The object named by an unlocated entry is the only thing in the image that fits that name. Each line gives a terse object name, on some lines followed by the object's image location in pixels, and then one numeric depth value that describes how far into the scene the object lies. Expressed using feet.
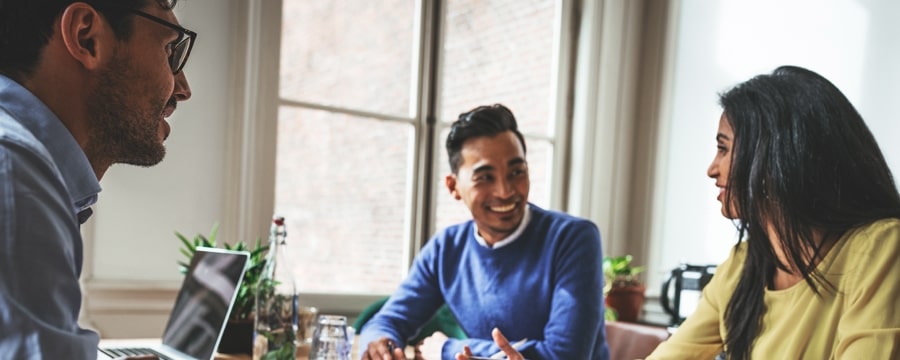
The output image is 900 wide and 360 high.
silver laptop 5.09
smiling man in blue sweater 5.96
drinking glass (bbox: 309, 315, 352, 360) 4.81
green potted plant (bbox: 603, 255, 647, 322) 9.73
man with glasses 2.10
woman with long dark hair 3.94
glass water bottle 5.27
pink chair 6.34
